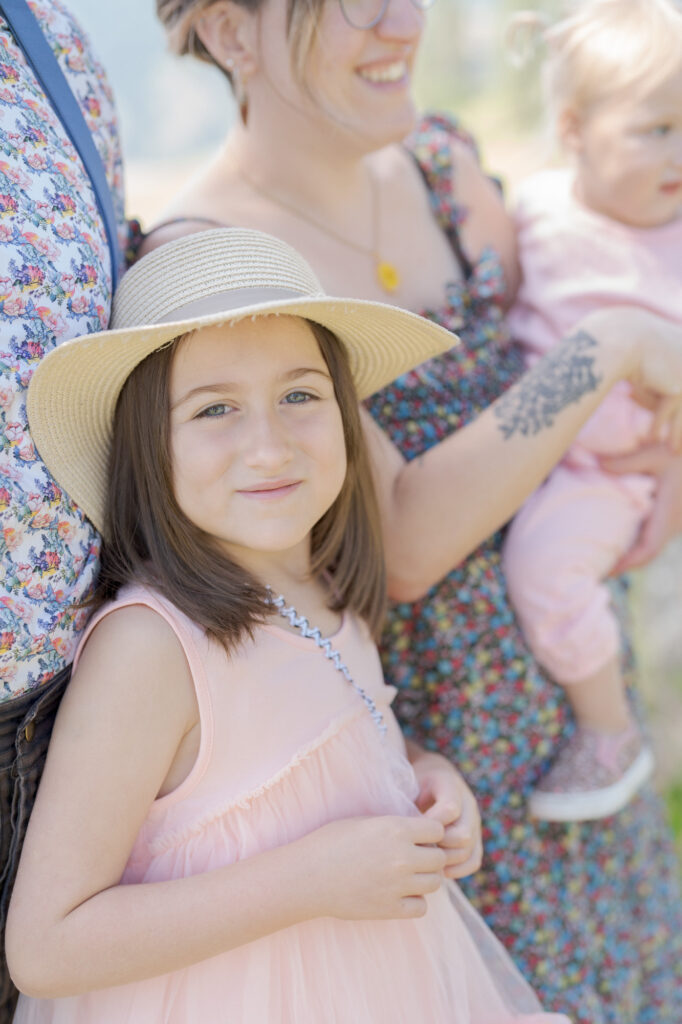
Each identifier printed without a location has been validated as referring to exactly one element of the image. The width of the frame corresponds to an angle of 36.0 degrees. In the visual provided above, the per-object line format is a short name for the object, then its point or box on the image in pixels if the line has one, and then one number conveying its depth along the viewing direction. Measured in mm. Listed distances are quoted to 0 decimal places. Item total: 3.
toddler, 2170
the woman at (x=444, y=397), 1907
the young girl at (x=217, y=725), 1392
